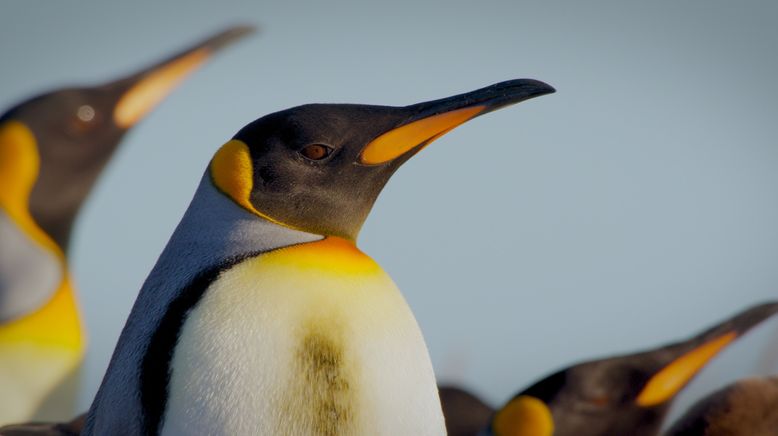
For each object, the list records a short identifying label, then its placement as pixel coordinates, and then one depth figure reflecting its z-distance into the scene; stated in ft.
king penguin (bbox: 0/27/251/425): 19.25
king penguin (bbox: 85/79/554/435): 17.07
